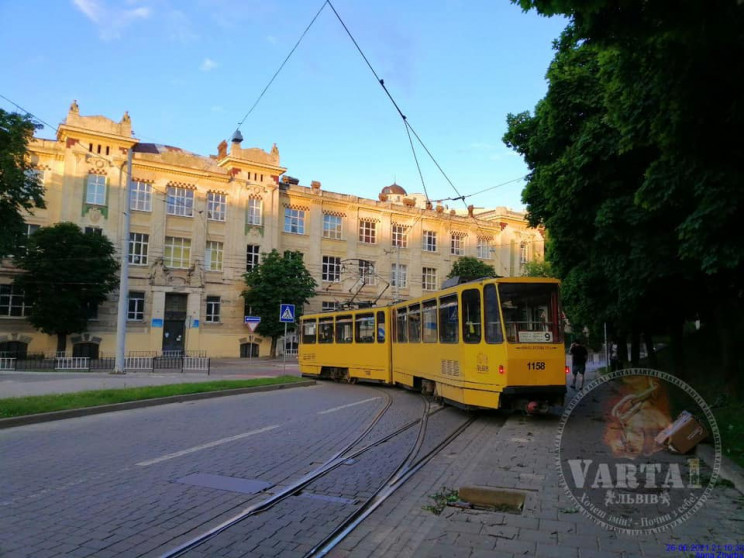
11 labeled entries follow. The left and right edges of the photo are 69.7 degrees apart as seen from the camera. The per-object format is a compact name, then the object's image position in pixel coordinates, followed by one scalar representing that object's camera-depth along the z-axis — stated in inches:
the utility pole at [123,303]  903.7
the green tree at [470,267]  2073.1
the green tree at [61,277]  1320.1
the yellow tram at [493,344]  436.8
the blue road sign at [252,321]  1063.6
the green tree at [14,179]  837.2
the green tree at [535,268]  2015.9
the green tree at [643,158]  198.1
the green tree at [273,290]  1577.3
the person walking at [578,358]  791.1
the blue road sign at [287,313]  894.9
